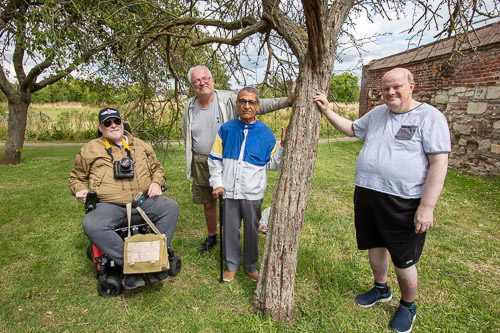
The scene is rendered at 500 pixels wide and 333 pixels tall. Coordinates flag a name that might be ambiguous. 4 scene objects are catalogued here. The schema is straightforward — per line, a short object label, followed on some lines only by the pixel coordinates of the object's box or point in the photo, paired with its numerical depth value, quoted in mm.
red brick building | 6398
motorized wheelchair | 2707
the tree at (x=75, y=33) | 3933
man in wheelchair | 2779
